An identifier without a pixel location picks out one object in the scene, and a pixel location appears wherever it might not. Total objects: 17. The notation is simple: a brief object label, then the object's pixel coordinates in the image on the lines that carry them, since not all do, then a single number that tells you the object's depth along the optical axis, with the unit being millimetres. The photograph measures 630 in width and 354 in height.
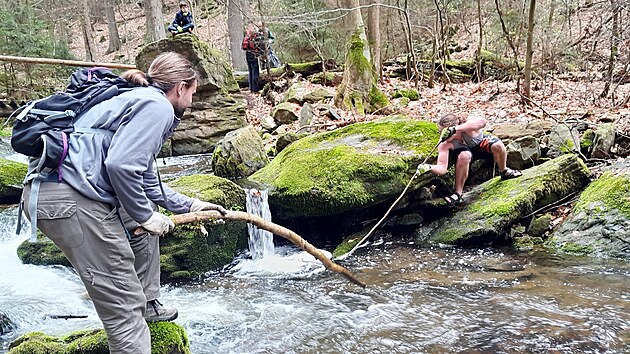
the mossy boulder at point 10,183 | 8273
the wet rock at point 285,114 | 12406
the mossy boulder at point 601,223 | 5922
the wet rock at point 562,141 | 7926
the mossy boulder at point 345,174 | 6855
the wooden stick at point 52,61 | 4376
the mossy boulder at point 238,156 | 8523
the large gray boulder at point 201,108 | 12430
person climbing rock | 7020
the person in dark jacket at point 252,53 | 15148
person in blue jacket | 12664
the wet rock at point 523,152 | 7832
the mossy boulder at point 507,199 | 6598
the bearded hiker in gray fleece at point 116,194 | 2510
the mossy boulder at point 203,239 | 6160
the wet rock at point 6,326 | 4820
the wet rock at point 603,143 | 8008
